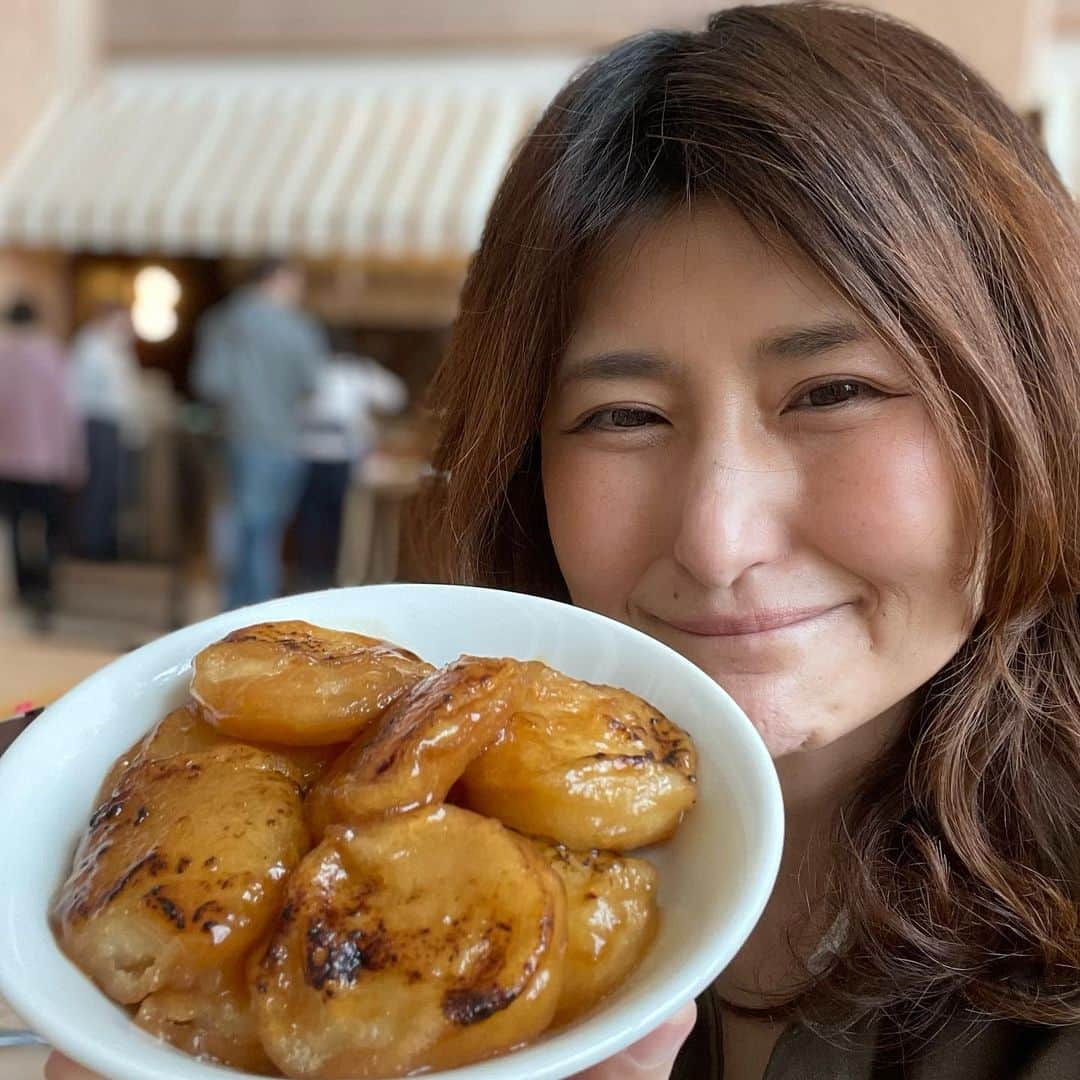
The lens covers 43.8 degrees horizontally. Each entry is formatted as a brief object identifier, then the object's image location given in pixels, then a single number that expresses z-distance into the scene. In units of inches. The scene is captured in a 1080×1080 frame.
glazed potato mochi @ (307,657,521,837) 10.8
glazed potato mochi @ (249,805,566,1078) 10.1
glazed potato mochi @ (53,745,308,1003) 10.5
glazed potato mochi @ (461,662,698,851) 11.3
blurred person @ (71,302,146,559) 98.2
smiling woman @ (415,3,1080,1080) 14.9
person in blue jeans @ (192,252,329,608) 79.3
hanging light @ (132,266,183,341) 121.0
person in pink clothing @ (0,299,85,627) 84.3
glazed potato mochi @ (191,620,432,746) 11.8
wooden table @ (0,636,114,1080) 22.0
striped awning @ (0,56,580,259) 97.8
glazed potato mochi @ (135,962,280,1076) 10.5
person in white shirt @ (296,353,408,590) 88.2
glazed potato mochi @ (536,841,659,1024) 10.8
